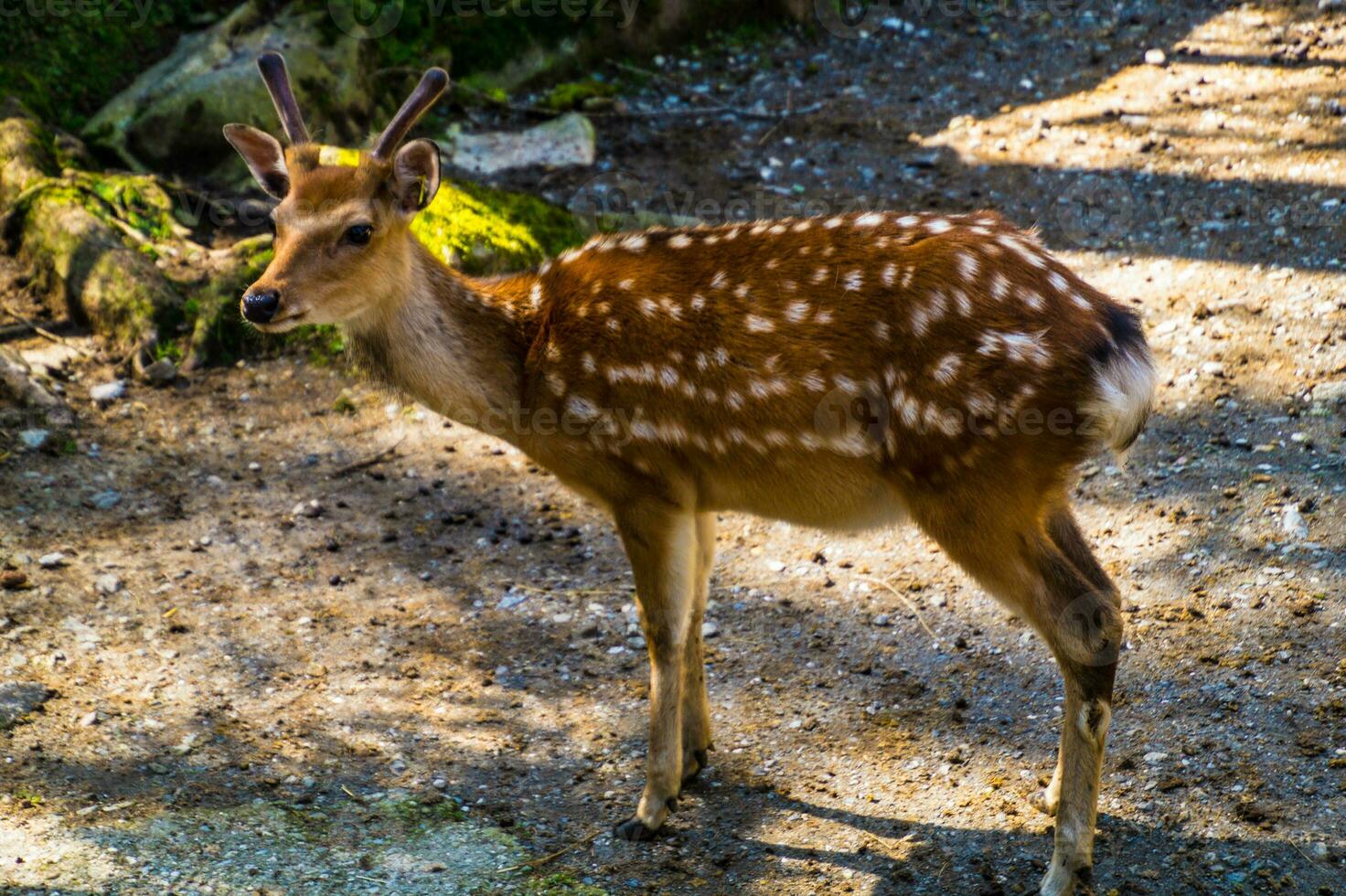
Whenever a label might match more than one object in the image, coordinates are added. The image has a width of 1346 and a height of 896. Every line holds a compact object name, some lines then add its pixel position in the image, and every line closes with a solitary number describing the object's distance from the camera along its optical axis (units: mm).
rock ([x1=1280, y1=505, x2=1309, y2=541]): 10641
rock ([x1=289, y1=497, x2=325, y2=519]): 12430
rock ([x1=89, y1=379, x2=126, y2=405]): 13789
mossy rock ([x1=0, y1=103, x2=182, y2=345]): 14430
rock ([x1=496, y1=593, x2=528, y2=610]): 11328
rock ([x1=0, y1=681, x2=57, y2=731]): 9289
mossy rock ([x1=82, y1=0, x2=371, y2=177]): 16641
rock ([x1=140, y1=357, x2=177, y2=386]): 14094
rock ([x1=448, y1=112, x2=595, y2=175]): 17672
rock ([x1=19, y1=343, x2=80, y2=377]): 13953
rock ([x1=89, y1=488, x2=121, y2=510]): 12242
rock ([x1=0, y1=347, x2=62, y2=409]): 13250
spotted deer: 7930
